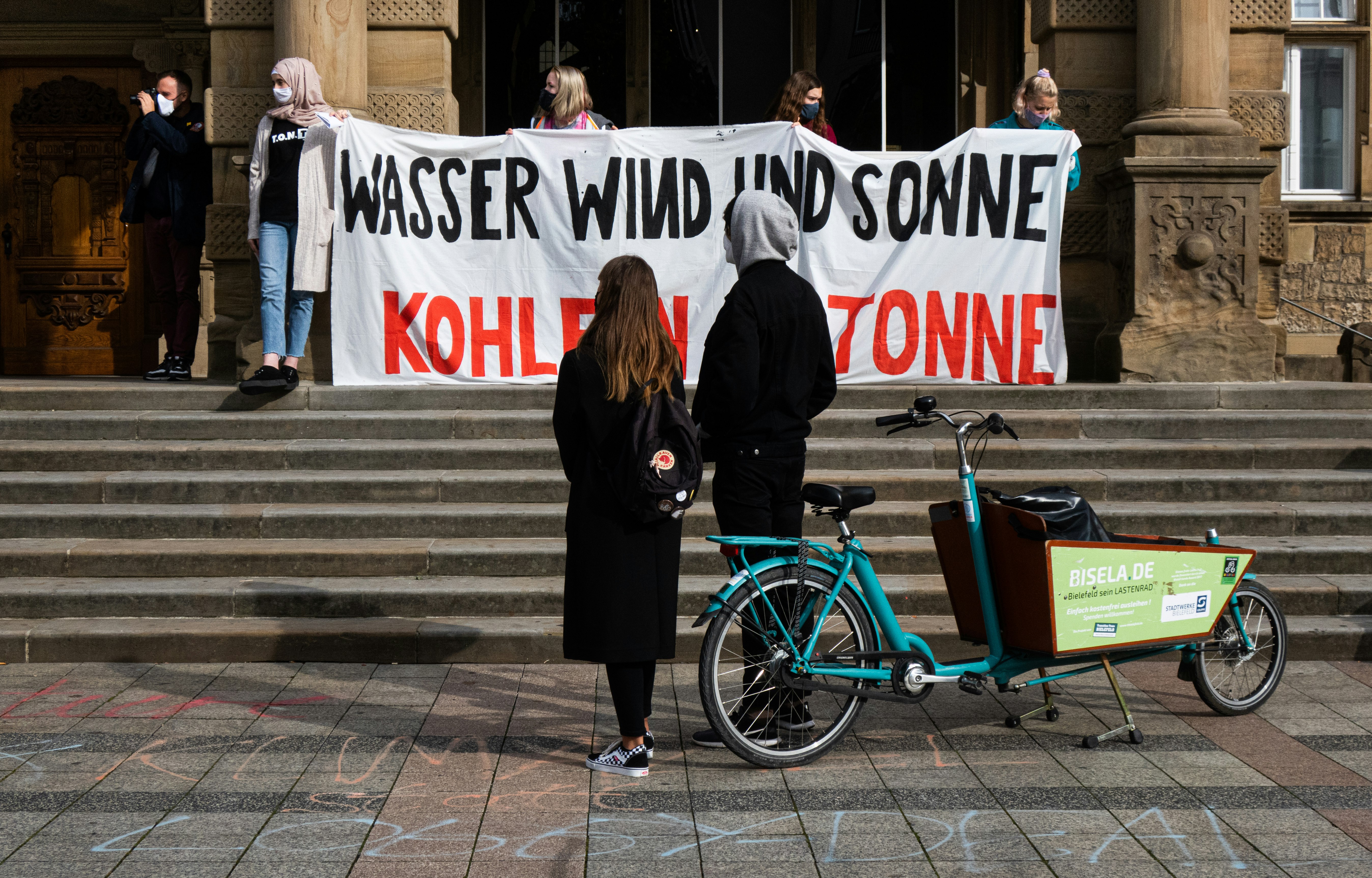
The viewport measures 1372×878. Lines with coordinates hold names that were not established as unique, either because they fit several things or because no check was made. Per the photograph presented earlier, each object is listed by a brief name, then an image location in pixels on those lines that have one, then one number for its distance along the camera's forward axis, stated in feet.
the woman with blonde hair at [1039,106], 30.68
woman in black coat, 15.58
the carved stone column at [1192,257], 31.14
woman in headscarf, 28.94
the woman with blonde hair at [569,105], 30.37
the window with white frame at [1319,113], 40.04
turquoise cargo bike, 16.06
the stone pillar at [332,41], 31.76
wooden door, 43.24
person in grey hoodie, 16.62
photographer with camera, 33.24
